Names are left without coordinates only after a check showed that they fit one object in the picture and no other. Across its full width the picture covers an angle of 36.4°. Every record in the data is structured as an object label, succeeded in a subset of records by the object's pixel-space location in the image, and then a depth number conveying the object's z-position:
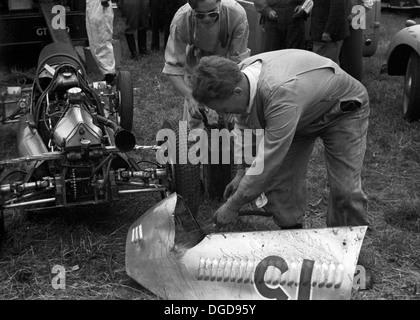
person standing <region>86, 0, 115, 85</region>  8.26
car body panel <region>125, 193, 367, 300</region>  3.35
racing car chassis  4.39
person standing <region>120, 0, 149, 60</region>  10.09
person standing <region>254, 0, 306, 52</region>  7.32
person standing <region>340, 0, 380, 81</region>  7.53
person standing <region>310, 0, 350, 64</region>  7.01
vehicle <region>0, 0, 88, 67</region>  9.12
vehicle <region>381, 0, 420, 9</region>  13.30
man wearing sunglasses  4.73
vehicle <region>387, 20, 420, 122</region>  6.77
